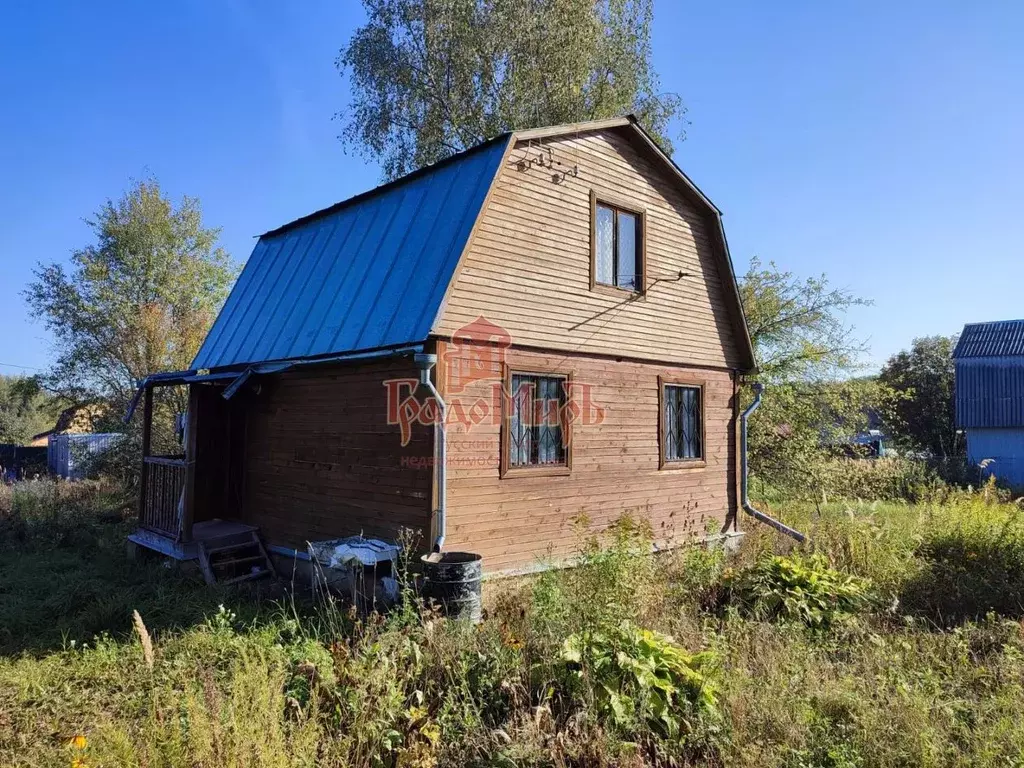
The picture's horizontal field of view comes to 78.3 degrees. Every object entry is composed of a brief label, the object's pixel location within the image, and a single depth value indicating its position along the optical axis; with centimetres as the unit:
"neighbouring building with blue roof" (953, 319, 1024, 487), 2319
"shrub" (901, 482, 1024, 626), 740
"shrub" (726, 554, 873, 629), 684
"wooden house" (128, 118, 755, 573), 765
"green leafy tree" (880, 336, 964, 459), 2945
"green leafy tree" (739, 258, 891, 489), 1705
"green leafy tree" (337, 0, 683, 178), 1850
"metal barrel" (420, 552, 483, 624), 634
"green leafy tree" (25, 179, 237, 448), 2311
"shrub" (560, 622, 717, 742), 425
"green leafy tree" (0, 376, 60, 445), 2577
